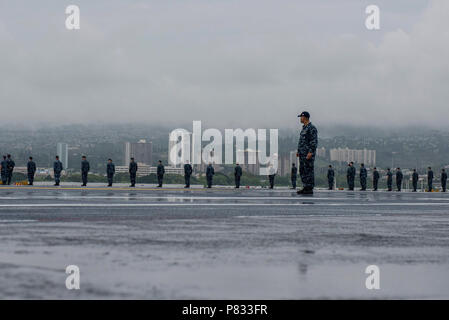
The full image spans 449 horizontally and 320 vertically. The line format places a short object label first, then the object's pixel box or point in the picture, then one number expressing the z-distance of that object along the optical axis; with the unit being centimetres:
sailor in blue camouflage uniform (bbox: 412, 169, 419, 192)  6062
